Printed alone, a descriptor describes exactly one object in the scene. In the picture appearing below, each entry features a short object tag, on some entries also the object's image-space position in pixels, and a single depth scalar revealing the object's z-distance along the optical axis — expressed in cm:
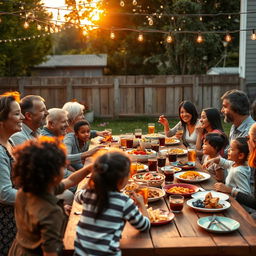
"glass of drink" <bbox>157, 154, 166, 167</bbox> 389
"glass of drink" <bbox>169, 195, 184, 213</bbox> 262
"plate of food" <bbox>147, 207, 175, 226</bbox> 243
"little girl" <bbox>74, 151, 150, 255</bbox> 209
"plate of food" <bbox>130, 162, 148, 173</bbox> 356
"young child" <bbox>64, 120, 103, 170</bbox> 442
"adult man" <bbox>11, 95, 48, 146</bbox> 378
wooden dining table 217
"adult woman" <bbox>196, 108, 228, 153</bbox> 483
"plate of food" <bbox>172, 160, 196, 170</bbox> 381
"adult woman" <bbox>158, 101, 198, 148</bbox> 539
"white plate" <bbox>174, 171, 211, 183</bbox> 331
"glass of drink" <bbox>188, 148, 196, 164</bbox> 396
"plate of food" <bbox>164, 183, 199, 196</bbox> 300
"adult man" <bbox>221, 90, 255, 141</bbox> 441
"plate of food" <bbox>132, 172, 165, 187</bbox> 315
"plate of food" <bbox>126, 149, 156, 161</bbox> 418
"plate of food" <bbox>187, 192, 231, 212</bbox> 262
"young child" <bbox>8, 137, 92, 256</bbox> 197
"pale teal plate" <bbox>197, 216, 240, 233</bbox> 231
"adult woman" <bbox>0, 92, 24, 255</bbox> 277
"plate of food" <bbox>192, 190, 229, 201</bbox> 288
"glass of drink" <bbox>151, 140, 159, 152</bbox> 454
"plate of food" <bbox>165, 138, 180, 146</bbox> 516
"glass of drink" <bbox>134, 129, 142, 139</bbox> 541
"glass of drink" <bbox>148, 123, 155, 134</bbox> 564
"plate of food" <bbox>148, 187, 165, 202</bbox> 283
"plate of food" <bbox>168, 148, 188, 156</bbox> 435
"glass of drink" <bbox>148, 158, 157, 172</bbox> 367
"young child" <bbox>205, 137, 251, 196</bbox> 321
